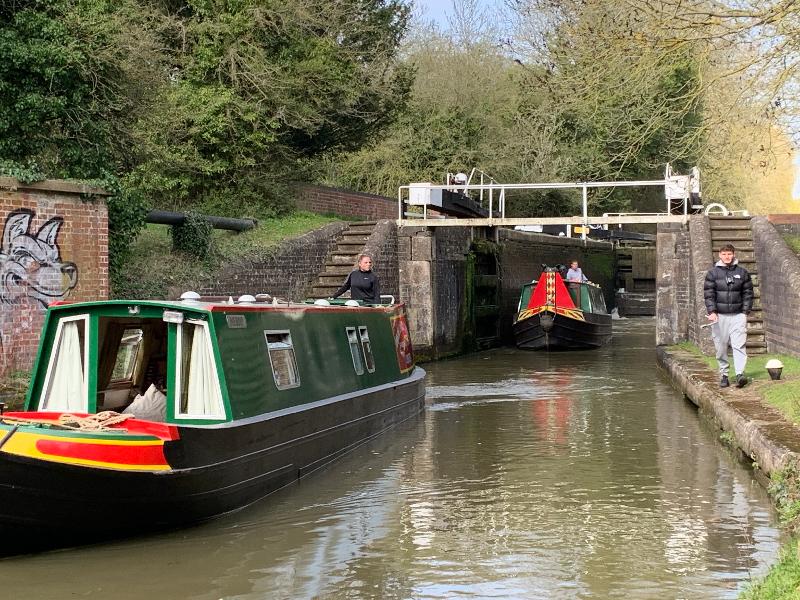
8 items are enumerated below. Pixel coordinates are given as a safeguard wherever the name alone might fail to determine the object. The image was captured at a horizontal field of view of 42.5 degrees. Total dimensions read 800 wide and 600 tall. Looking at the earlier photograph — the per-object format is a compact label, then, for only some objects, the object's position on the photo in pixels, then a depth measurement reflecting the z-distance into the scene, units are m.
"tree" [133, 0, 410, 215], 19.28
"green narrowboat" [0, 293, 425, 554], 6.23
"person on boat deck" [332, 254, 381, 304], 13.05
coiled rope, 6.79
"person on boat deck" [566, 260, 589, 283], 24.58
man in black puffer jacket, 10.84
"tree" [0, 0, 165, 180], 12.95
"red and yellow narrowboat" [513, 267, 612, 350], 22.78
